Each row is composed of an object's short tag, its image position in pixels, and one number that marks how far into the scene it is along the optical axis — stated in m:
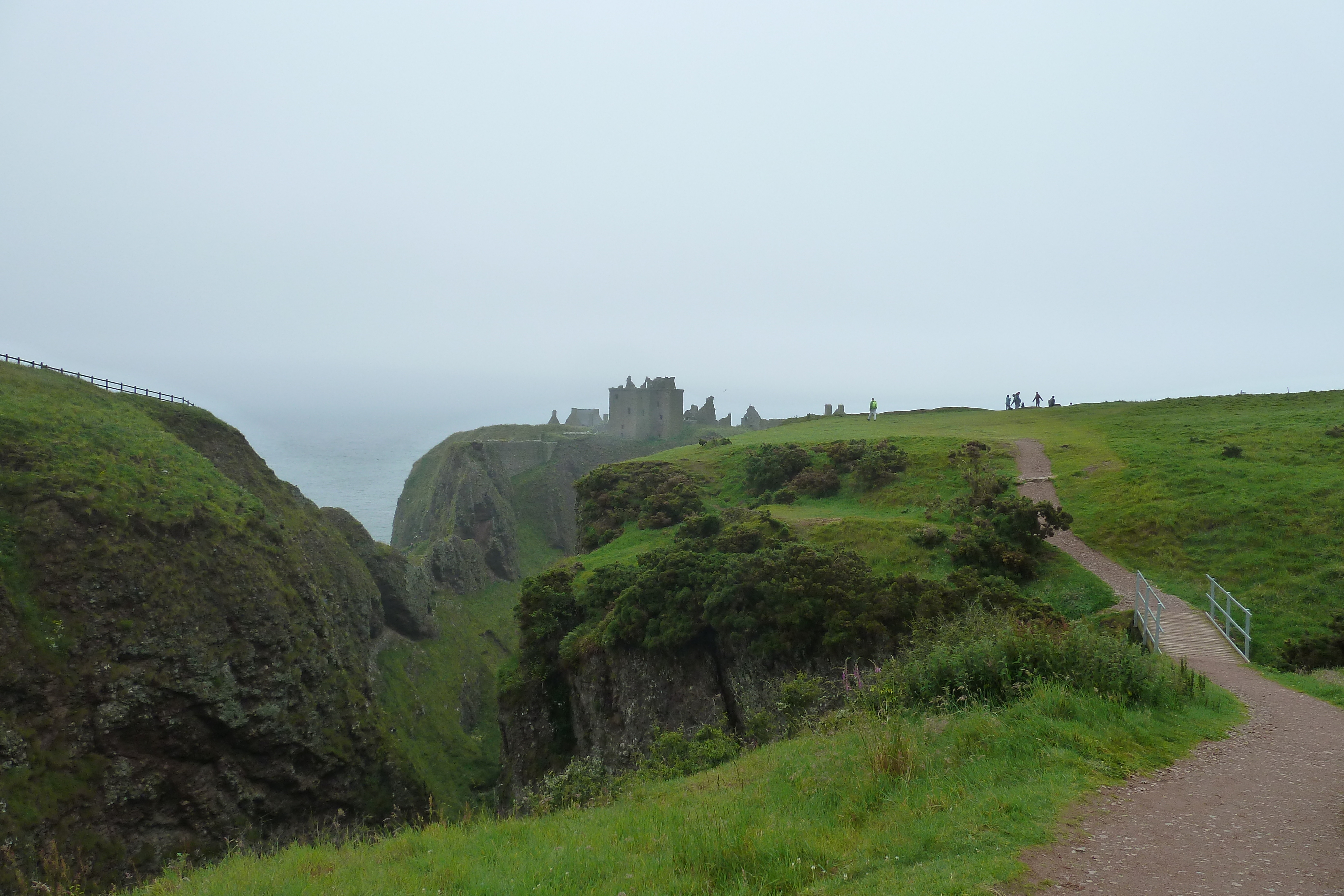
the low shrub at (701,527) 30.31
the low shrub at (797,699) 13.23
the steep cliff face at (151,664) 23.75
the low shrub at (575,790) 11.45
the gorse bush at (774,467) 38.44
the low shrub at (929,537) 23.86
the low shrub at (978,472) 28.23
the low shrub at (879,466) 34.81
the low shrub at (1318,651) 15.22
